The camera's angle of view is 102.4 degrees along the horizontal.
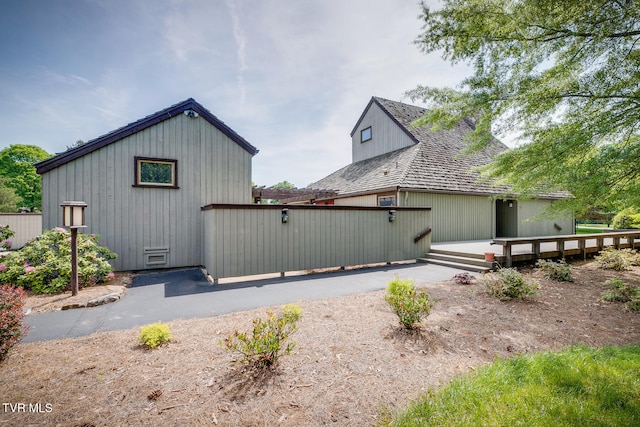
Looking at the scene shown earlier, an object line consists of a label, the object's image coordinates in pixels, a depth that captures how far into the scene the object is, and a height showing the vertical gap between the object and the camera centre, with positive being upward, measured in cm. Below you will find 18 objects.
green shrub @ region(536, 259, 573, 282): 655 -154
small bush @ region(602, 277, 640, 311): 469 -167
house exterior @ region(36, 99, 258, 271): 714 +106
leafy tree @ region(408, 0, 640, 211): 560 +312
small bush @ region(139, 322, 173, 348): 308 -145
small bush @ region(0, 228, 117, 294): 537 -104
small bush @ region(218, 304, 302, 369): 261 -135
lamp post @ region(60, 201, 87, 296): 526 -13
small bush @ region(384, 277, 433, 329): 358 -127
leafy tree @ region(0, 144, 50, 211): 3150 +557
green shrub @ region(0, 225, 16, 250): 726 -45
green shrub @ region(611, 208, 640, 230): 677 -59
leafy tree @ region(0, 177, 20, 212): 2573 +188
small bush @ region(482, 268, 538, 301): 506 -149
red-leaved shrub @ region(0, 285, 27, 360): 279 -113
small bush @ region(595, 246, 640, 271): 786 -154
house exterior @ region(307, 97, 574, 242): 1188 +162
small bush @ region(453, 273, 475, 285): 621 -163
